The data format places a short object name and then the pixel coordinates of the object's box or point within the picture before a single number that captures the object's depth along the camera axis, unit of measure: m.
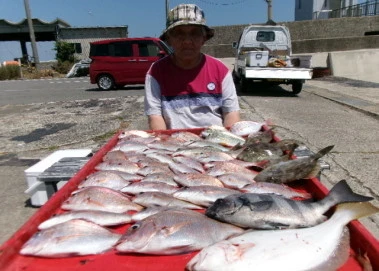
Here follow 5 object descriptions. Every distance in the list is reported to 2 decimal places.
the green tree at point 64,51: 33.84
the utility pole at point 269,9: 28.95
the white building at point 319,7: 36.88
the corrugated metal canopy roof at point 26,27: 39.84
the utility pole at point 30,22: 29.73
